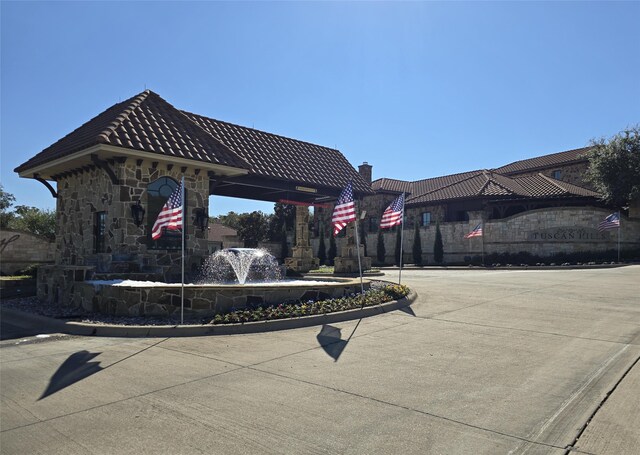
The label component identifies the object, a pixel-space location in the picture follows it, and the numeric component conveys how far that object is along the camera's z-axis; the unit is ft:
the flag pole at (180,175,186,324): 30.71
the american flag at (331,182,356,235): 39.58
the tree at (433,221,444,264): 116.88
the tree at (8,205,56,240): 149.89
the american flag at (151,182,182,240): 34.24
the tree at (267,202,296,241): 176.24
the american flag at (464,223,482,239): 102.22
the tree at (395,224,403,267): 125.49
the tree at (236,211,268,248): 191.31
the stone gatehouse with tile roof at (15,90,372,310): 43.27
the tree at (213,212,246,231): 233.04
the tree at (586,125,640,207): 101.55
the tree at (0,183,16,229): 157.52
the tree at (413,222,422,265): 120.47
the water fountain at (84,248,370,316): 32.55
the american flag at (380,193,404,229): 46.73
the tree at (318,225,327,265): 137.57
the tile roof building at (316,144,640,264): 98.84
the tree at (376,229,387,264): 128.67
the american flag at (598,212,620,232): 88.63
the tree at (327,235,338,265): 132.77
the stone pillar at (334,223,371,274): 75.82
